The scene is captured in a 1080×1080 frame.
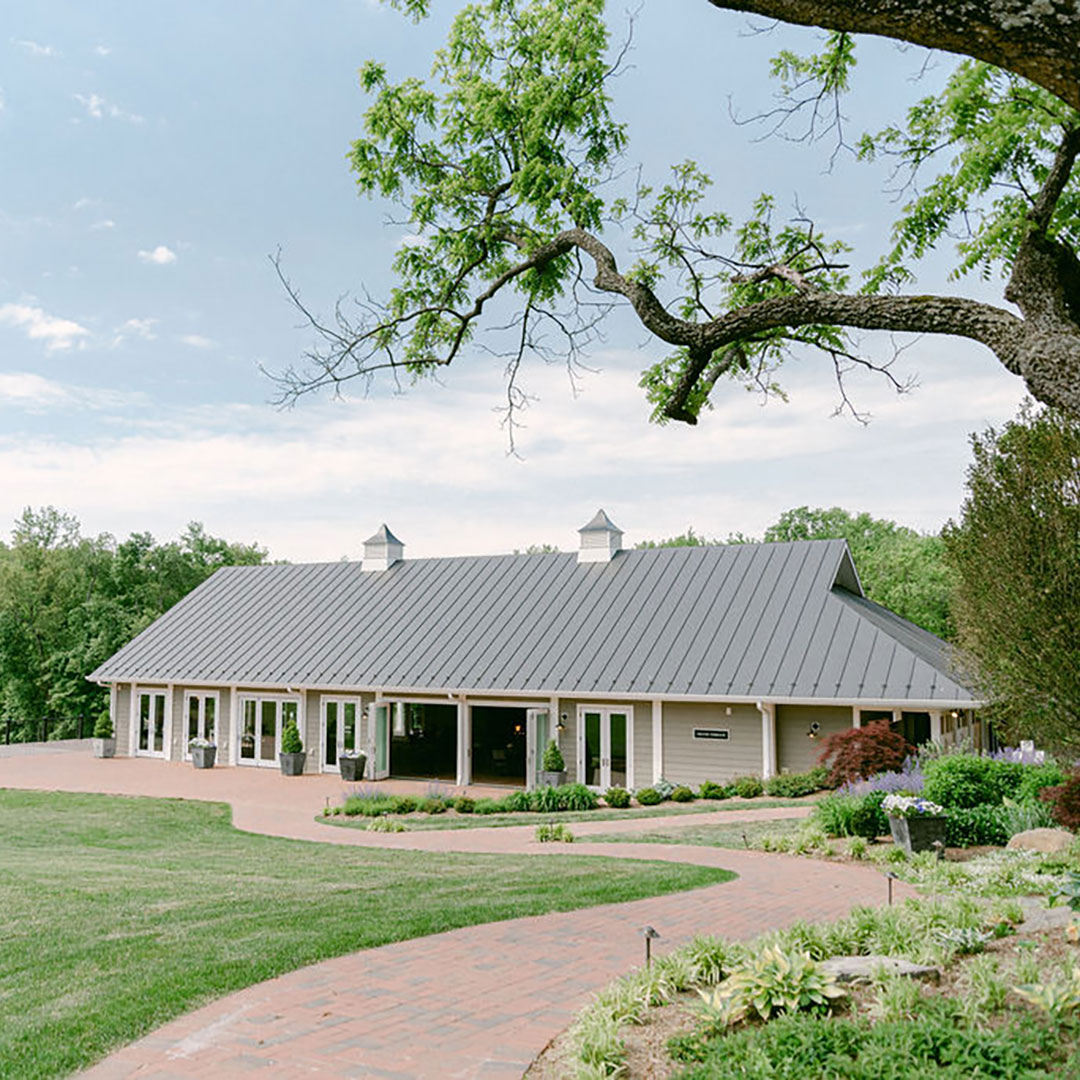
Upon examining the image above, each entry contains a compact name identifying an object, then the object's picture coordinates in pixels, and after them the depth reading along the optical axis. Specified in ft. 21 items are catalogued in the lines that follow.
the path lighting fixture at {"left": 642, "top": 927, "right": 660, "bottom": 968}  17.05
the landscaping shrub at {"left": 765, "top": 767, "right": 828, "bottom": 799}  59.93
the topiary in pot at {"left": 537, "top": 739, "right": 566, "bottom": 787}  69.21
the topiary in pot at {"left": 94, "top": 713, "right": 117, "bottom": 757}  91.30
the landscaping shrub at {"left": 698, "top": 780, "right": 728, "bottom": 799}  61.72
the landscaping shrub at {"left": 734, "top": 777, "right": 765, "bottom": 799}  61.11
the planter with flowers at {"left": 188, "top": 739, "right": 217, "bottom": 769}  84.79
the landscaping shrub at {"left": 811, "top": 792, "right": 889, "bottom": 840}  40.32
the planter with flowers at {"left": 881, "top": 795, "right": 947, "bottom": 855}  37.14
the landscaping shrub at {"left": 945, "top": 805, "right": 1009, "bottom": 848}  38.93
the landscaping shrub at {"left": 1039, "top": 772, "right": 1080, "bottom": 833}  32.09
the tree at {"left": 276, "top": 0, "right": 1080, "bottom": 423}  21.48
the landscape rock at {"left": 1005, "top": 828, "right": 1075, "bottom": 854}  34.50
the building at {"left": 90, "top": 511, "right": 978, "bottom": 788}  66.28
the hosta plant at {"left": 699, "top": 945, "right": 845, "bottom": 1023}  15.58
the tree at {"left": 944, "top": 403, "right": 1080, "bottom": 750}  40.57
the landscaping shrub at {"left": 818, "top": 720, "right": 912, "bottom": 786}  52.08
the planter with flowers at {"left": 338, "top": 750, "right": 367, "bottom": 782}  76.07
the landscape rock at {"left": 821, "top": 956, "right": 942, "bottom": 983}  16.88
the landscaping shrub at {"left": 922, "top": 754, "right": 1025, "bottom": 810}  42.22
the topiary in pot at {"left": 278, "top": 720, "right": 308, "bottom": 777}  80.02
